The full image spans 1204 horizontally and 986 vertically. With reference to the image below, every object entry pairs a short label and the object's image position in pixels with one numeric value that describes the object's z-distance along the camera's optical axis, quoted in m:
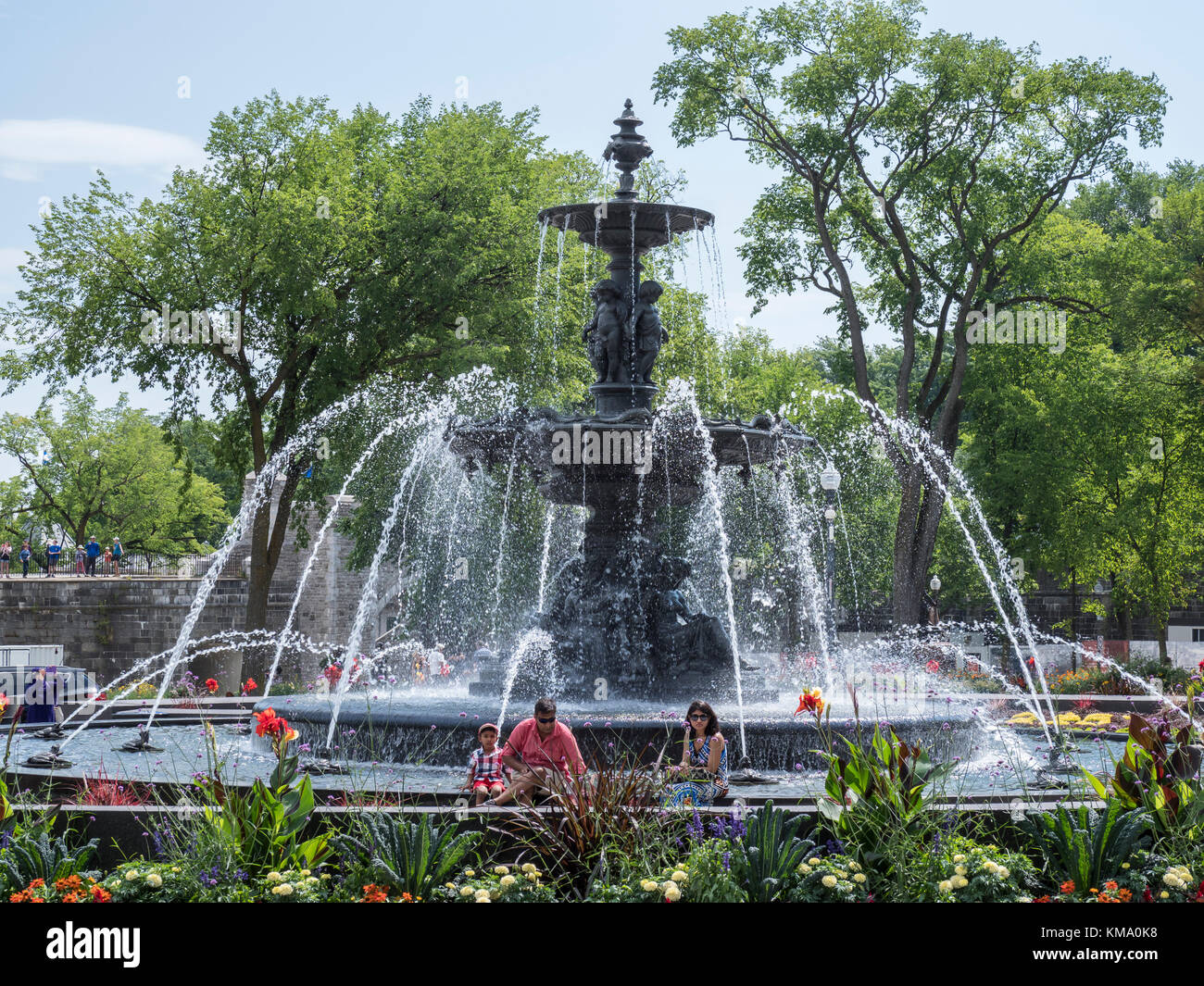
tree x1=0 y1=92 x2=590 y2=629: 27.86
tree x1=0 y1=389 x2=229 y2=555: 58.44
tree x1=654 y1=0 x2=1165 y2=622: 28.98
